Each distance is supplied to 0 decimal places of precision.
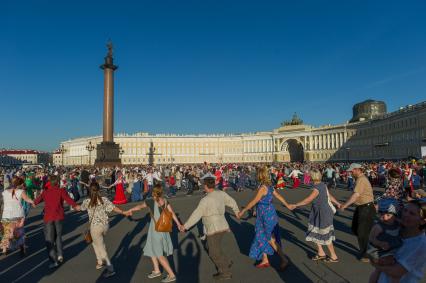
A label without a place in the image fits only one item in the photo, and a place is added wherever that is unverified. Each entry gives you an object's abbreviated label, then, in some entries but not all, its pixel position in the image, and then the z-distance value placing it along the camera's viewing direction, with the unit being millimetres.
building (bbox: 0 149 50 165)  164350
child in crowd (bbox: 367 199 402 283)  2863
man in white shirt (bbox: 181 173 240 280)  5559
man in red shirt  6746
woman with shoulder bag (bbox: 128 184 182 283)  5621
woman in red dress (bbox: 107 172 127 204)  16766
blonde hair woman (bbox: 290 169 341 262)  6496
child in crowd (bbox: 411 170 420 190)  16103
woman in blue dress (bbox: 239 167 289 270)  6152
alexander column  34062
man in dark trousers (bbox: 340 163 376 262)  6555
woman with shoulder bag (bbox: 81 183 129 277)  6148
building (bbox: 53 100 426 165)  93131
